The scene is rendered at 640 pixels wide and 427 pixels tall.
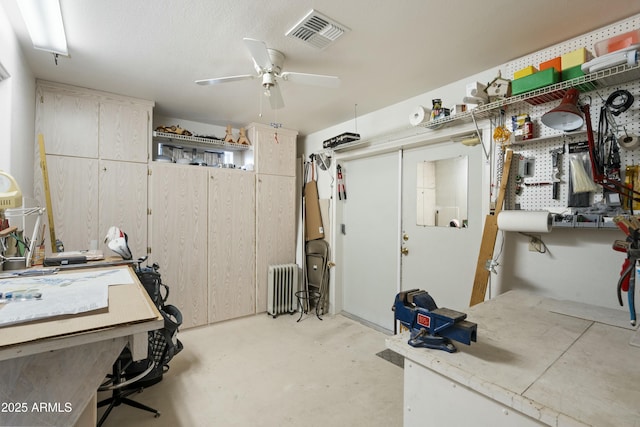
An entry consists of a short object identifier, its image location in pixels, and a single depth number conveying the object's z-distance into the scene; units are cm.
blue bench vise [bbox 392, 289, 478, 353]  103
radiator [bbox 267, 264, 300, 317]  363
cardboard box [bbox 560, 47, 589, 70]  166
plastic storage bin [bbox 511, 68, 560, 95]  172
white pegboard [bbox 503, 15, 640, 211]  162
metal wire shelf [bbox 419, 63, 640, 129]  151
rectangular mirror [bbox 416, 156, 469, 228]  254
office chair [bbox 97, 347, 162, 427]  188
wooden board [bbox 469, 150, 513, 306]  200
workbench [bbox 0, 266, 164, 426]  94
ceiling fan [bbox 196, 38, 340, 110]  194
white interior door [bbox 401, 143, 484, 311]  246
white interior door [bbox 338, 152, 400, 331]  315
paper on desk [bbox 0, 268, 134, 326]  94
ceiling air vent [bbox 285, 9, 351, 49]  169
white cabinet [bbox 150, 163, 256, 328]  311
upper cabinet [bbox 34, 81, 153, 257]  261
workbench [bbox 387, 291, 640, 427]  78
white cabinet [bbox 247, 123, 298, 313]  366
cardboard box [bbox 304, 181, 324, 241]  386
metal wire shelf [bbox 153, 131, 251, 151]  319
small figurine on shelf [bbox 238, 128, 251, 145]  363
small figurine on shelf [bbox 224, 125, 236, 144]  355
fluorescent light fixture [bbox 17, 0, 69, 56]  155
